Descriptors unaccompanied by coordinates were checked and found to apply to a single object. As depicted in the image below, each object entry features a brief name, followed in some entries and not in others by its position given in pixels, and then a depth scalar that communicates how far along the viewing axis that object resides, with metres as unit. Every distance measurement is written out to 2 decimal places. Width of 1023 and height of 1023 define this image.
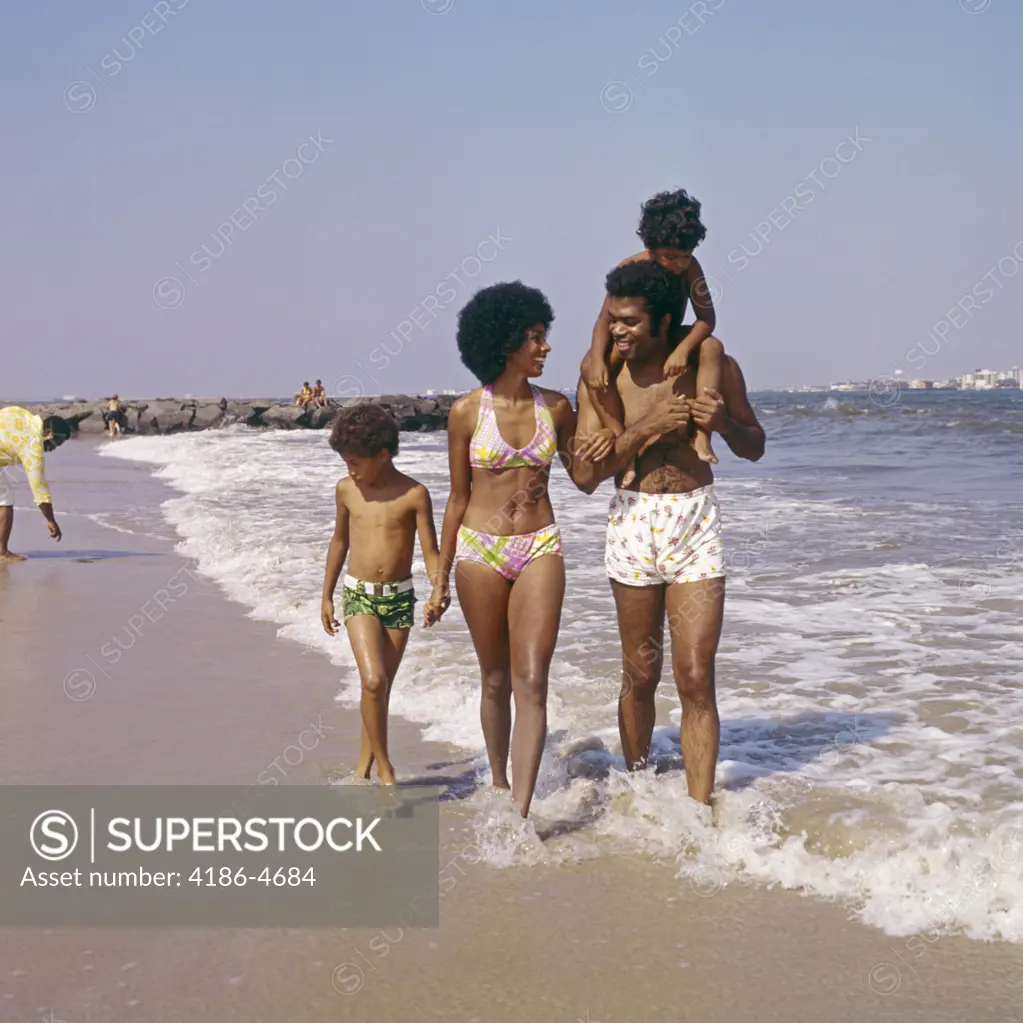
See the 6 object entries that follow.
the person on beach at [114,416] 45.38
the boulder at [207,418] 47.50
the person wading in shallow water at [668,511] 4.02
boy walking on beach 4.47
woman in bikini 4.11
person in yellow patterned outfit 10.55
